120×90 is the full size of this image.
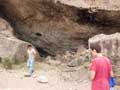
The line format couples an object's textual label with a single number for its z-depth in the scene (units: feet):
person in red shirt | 7.62
